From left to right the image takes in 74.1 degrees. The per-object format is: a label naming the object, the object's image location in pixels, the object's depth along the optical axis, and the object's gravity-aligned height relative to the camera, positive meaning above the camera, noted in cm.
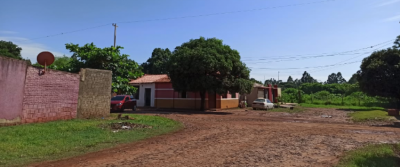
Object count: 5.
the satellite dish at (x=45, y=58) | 1225 +191
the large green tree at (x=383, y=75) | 2888 +305
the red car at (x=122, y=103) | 2177 -25
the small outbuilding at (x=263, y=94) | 3781 +118
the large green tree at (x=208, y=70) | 2303 +279
